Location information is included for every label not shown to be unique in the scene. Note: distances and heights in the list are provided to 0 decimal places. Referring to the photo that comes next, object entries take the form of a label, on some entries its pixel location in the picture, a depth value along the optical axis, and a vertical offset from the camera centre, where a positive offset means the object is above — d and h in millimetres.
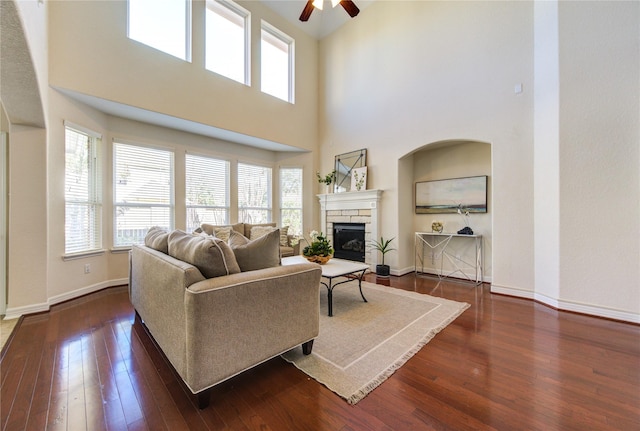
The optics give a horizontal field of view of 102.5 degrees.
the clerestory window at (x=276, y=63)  5500 +3424
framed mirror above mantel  5386 +1066
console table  4289 -727
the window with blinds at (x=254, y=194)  5738 +510
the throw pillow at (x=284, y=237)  5148 -440
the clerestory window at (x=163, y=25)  3814 +3023
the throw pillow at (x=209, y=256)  1597 -258
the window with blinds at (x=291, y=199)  6324 +404
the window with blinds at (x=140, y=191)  4133 +431
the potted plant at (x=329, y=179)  5811 +817
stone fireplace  5035 +64
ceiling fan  3336 +2778
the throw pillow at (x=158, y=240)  2205 -219
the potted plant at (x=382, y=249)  4582 -646
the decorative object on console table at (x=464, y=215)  4266 -24
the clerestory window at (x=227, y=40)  4668 +3364
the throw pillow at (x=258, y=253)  1856 -272
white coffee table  2856 -662
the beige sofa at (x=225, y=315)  1428 -643
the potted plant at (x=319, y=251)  3389 -478
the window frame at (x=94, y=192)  3727 +362
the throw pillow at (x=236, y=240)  1953 -189
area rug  1780 -1115
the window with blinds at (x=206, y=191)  4918 +512
